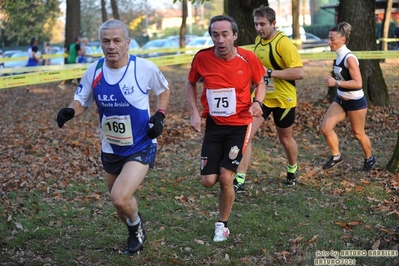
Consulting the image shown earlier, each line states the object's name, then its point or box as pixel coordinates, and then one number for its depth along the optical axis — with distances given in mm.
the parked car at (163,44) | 39128
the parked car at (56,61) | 34562
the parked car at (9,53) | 40203
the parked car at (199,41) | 37216
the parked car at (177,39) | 41138
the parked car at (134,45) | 38359
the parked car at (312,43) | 32875
